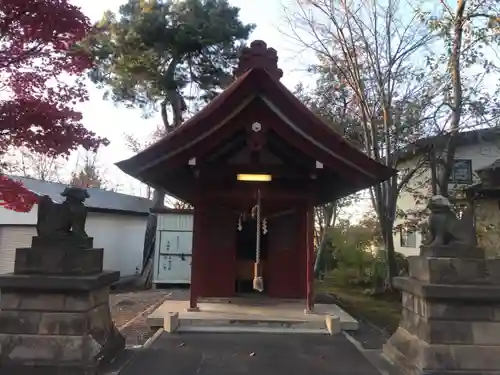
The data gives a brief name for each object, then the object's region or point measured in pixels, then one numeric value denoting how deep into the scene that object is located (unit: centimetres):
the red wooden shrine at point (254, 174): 577
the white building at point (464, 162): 1352
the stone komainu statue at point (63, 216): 415
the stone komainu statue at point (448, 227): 409
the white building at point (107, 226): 1345
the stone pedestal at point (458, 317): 378
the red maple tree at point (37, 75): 758
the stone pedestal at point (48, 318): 385
